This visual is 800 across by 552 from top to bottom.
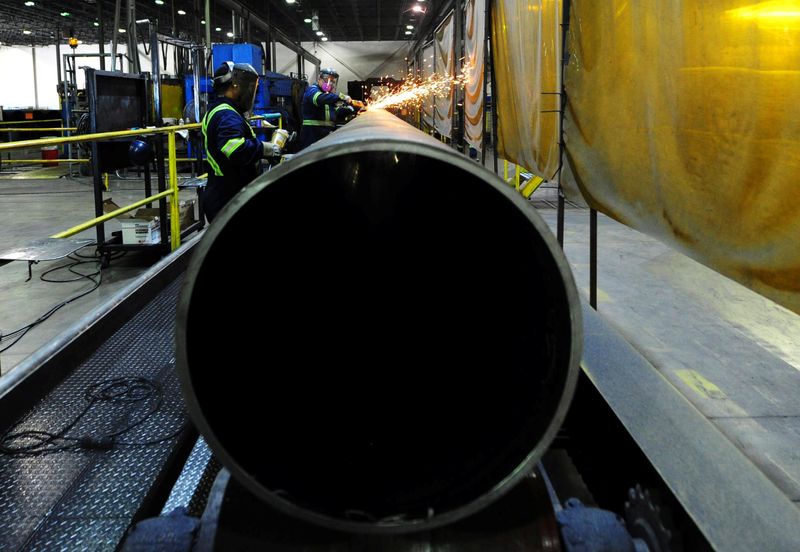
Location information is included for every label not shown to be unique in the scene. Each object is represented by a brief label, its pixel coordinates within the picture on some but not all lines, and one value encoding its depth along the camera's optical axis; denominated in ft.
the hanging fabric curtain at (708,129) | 5.08
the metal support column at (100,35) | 37.65
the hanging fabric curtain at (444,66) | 31.71
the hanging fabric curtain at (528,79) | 12.14
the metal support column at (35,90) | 107.28
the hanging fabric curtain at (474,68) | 20.35
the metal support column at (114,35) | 33.78
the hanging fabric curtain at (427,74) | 46.04
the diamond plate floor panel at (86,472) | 5.66
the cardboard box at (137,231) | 18.30
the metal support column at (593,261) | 10.78
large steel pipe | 3.64
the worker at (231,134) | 14.28
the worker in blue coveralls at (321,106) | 26.32
